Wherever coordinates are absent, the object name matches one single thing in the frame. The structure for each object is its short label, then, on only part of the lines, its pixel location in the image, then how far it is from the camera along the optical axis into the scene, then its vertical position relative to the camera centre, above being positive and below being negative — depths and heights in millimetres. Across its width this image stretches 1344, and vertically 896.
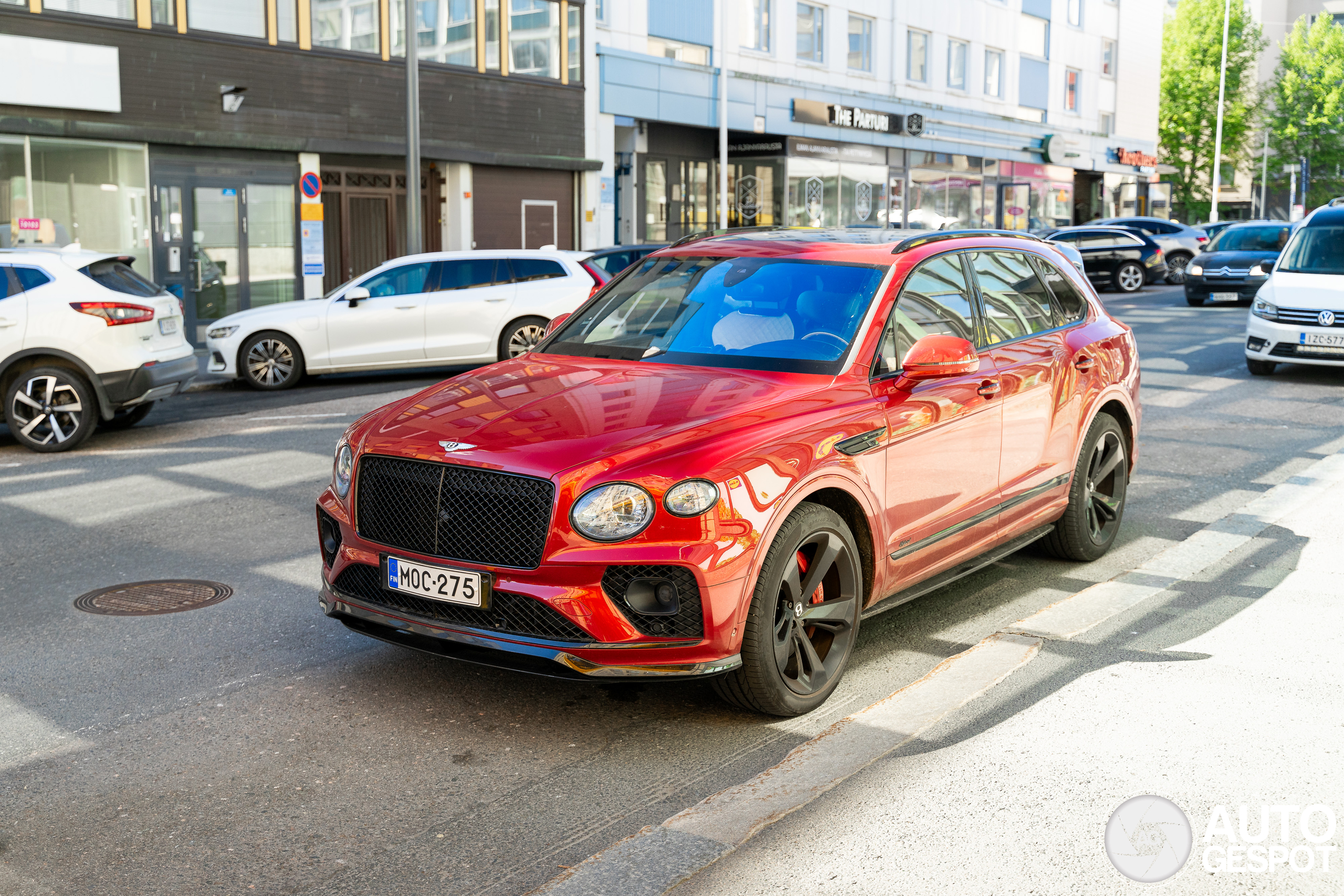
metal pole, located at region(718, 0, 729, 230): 28750 +3229
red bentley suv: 4332 -709
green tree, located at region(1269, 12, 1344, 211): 71375 +8550
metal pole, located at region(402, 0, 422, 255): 19172 +1625
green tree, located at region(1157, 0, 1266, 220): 64938 +8430
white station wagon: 15289 -643
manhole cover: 6176 -1560
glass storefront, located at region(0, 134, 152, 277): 18641 +954
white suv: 10617 -667
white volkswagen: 14172 -381
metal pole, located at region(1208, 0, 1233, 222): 57219 +5361
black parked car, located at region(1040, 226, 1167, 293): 31266 +296
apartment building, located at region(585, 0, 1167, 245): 29516 +4129
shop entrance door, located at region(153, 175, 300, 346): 20391 +295
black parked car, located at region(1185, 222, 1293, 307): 25016 +103
